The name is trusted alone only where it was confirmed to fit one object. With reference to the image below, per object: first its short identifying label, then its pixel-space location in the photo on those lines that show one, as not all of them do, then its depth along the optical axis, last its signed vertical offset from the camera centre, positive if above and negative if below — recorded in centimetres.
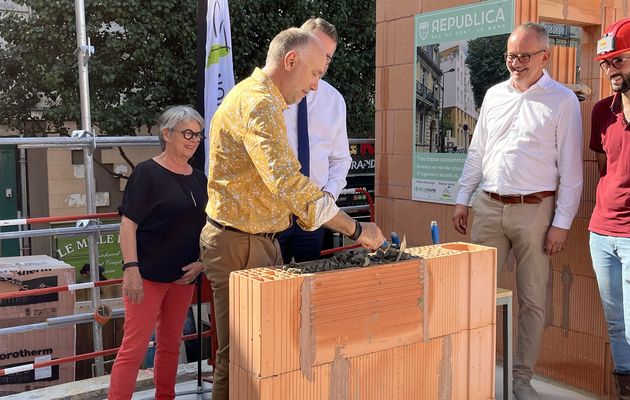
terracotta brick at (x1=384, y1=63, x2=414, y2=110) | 468 +50
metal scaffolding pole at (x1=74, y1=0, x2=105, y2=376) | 457 -11
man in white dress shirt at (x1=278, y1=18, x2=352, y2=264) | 324 +7
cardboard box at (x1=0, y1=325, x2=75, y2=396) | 509 -151
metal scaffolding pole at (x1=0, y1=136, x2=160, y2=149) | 405 +11
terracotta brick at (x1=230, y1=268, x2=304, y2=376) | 203 -50
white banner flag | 438 +64
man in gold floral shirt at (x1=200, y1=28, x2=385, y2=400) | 221 -9
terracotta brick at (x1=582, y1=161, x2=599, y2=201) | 369 -14
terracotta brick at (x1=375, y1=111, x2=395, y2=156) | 485 +18
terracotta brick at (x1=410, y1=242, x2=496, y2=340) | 244 -49
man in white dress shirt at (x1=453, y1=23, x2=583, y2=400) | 338 -10
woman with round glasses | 322 -36
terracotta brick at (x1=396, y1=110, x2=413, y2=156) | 470 +18
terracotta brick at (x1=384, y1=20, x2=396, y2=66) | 478 +82
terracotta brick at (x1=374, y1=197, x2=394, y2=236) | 491 -42
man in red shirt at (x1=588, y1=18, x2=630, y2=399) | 308 -21
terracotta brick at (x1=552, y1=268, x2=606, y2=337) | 374 -85
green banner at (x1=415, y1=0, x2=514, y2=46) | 398 +85
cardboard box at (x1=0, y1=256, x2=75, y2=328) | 505 -97
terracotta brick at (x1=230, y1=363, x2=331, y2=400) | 206 -72
